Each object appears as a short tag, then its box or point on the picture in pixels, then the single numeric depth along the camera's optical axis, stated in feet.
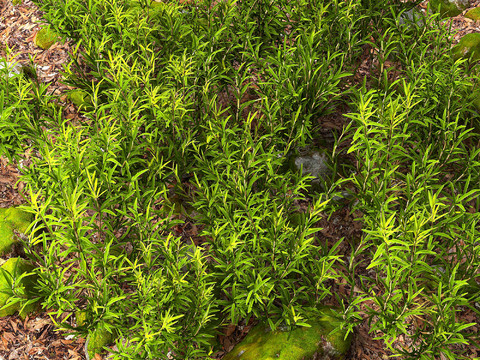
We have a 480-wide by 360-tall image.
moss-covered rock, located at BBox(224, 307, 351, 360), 10.48
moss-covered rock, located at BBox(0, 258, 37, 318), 11.90
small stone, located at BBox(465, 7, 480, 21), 19.21
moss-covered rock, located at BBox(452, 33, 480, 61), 17.06
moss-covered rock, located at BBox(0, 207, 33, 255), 12.98
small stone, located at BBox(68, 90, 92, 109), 16.20
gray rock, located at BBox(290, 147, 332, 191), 14.10
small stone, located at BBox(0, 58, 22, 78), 16.15
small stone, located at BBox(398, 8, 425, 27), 14.98
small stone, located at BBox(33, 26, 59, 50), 18.01
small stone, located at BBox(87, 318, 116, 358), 11.48
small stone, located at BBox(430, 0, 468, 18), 19.69
